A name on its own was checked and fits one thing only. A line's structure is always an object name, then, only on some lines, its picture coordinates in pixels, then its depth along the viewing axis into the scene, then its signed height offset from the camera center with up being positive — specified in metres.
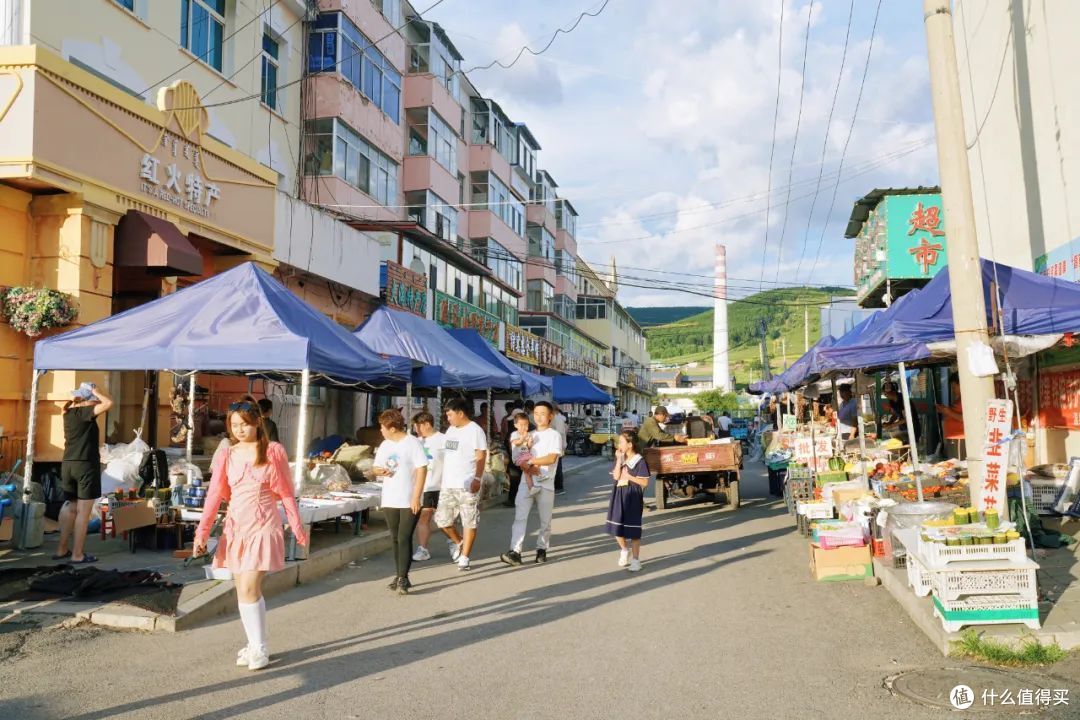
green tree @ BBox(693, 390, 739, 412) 83.55 +3.64
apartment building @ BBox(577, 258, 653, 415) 70.50 +9.41
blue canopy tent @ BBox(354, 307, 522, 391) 15.32 +1.77
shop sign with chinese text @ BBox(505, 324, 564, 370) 38.53 +4.55
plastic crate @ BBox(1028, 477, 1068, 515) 10.57 -0.77
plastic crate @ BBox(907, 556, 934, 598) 7.04 -1.20
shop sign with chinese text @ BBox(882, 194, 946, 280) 21.69 +4.92
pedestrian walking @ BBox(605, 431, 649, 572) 9.62 -0.66
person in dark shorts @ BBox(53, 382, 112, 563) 8.88 -0.13
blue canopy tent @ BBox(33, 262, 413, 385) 9.49 +1.28
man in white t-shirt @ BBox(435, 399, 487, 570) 9.70 -0.33
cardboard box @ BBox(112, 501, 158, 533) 9.49 -0.71
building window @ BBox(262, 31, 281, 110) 21.58 +9.40
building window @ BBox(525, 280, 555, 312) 53.23 +8.94
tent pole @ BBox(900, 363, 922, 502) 9.52 +0.22
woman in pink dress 5.75 -0.43
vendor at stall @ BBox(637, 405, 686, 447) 15.44 +0.10
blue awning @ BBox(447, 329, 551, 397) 19.86 +1.96
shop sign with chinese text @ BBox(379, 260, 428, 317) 24.28 +4.56
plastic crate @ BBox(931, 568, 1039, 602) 6.12 -1.07
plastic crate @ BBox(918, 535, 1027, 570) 6.31 -0.88
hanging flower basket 11.77 +1.97
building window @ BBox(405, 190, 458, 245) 31.78 +8.63
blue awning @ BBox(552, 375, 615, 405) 25.61 +1.49
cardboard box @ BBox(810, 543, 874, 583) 8.77 -1.31
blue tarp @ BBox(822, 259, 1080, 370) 9.21 +1.22
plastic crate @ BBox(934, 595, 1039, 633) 6.10 -1.27
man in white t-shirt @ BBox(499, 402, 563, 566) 10.16 -0.46
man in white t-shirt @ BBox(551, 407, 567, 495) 18.82 +0.34
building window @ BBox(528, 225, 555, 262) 53.78 +12.52
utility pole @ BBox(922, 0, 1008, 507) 8.12 +1.98
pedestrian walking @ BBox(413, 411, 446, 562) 10.28 -0.28
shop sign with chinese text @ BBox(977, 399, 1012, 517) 7.64 -0.24
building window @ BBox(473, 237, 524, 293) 39.25 +8.49
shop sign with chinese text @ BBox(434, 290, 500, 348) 29.06 +4.59
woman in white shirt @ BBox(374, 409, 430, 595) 8.23 -0.44
